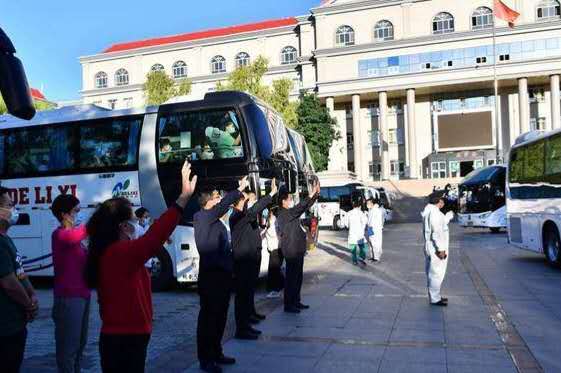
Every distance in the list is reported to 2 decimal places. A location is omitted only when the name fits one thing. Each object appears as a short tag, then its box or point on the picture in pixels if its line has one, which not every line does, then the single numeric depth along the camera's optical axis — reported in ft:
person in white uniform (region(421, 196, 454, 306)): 29.94
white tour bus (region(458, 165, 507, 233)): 84.28
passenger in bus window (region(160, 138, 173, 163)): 36.96
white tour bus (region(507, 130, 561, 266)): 44.45
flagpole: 151.43
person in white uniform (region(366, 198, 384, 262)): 52.80
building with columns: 179.22
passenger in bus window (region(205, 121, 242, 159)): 35.35
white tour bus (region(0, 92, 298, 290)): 35.58
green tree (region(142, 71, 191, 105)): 120.88
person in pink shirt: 16.12
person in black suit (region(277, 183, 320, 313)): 28.55
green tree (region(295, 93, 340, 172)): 171.63
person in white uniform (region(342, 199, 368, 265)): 50.44
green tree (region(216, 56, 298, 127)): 113.80
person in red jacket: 11.64
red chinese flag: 144.78
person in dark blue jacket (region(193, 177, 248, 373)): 19.20
